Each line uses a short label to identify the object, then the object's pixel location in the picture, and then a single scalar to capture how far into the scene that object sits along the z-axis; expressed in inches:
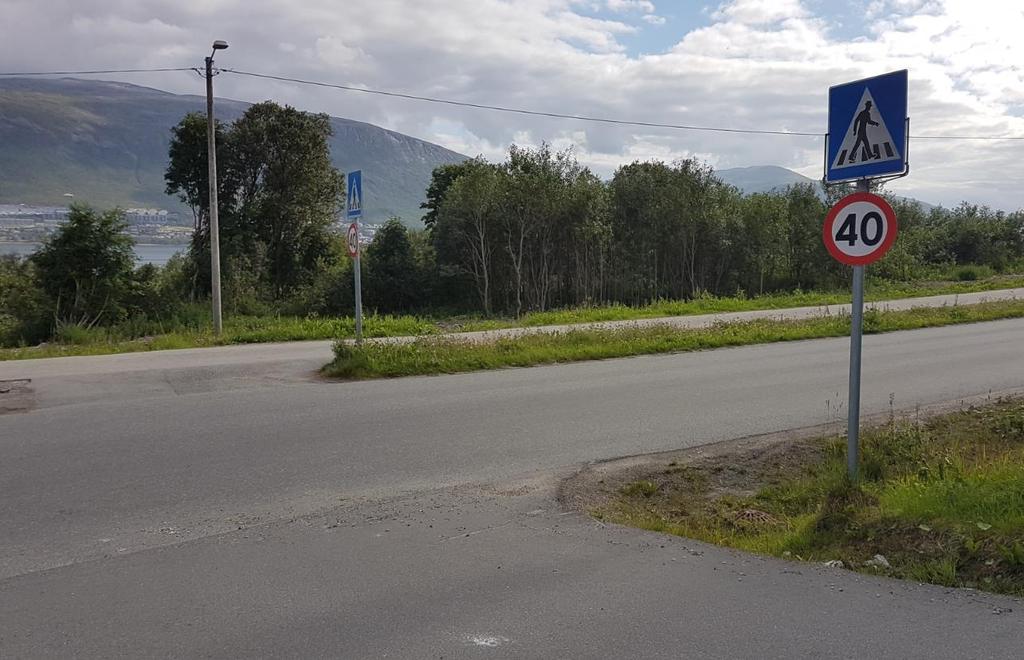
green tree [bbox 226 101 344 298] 1510.8
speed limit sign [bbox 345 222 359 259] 504.7
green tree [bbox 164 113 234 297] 1456.7
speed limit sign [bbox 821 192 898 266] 209.2
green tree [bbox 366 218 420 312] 1644.9
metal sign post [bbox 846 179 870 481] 218.4
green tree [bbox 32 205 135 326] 927.4
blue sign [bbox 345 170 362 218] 499.2
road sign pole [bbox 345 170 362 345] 498.9
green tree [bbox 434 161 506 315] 1539.1
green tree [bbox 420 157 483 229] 1900.8
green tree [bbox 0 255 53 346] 897.9
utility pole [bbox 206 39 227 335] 779.4
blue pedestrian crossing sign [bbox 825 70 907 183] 208.8
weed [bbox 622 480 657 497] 246.7
